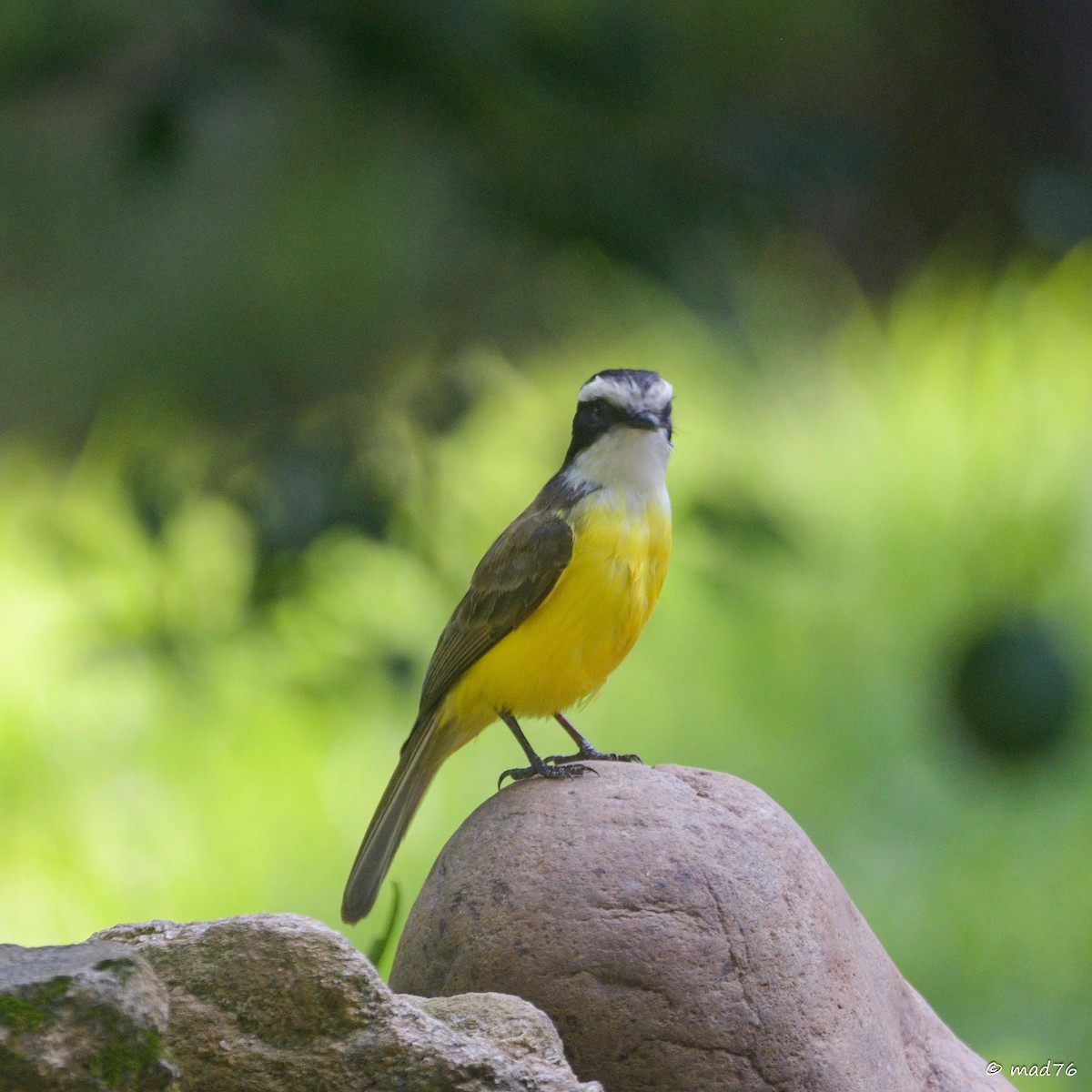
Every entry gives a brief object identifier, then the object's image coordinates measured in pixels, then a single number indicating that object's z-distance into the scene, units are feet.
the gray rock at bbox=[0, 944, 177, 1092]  17.58
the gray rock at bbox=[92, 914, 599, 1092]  19.33
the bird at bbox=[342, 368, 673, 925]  31.04
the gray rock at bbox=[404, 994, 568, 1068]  20.88
